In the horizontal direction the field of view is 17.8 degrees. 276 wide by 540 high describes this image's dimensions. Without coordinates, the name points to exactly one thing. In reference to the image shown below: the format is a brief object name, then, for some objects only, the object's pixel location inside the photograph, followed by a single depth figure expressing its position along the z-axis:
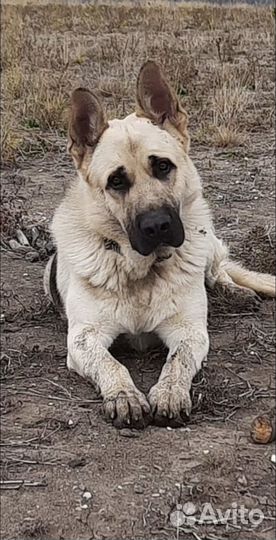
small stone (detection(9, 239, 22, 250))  5.62
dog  3.69
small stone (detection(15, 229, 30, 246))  5.66
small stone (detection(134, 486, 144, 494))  2.81
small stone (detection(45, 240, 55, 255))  5.50
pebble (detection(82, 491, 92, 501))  2.79
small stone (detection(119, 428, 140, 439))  3.21
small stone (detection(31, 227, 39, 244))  5.66
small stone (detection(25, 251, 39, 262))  5.48
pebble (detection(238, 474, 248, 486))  2.81
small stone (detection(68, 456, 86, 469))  3.00
